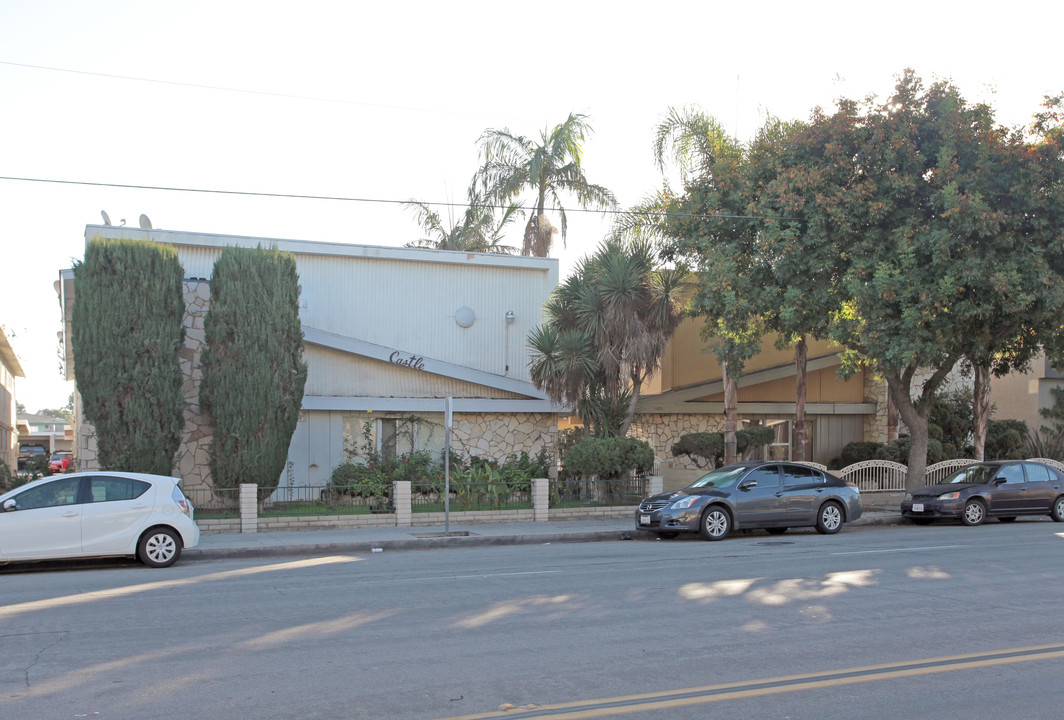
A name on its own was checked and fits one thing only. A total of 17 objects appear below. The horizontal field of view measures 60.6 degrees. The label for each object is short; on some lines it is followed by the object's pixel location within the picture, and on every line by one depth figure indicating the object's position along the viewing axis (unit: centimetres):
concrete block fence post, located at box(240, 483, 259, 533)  1831
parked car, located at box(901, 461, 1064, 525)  2002
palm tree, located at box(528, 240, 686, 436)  2194
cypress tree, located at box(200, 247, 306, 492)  1928
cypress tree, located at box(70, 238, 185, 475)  1858
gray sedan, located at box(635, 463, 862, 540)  1708
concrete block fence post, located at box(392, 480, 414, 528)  1958
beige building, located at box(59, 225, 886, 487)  2238
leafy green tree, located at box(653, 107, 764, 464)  2081
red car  2518
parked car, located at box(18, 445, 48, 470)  5152
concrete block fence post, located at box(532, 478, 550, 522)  2075
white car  1313
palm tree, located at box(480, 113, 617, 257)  2950
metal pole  1766
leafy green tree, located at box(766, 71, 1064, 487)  1830
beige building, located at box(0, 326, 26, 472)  3897
